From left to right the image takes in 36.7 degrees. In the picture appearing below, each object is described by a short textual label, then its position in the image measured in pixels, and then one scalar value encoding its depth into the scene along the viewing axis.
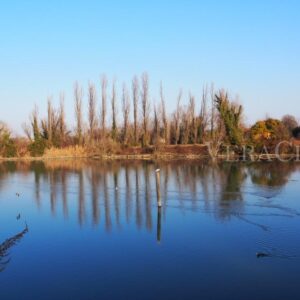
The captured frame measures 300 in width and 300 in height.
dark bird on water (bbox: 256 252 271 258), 7.39
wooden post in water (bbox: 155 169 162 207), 10.98
